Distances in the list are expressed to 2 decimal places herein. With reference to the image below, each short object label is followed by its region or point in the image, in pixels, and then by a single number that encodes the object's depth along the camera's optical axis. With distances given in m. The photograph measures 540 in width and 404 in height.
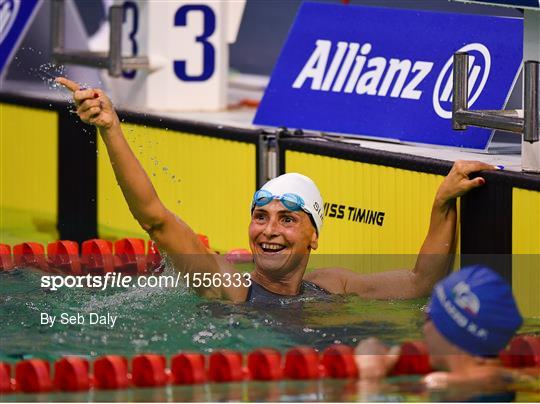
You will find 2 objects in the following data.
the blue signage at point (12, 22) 18.59
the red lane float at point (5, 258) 13.76
